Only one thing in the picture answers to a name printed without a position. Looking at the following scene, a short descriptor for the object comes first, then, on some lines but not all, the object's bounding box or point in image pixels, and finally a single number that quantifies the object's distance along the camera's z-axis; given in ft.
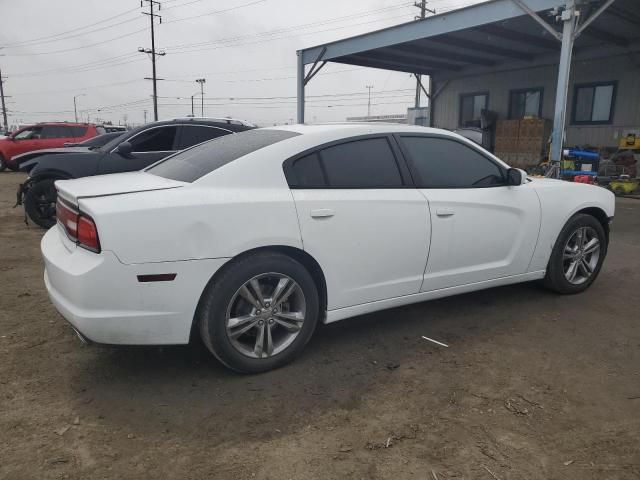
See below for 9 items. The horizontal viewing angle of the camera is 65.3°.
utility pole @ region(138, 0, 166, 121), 141.59
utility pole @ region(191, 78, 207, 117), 267.18
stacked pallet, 53.57
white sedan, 8.43
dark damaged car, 23.07
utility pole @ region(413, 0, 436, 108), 121.04
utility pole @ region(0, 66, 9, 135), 196.44
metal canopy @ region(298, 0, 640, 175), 33.22
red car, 57.72
